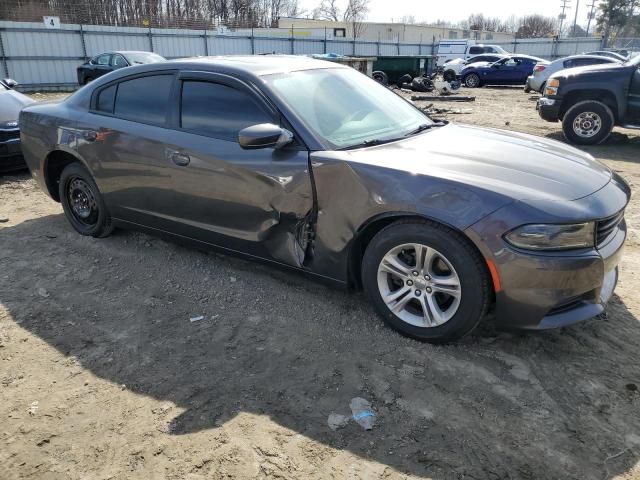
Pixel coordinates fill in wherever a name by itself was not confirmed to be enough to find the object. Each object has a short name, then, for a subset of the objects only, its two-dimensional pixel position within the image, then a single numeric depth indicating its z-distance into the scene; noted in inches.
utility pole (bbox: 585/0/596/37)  2596.0
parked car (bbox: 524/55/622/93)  665.0
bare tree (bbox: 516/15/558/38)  3019.2
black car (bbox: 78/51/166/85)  640.7
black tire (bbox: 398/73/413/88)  866.8
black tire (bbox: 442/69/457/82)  964.0
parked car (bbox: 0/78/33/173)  270.4
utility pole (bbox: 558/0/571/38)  2975.6
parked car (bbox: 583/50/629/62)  788.5
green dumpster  893.9
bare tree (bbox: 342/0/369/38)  2628.0
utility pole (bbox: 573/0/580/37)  2820.4
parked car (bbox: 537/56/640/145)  348.8
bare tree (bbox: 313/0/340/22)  2819.9
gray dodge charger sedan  108.1
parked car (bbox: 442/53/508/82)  1018.1
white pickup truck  1171.9
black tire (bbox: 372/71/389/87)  868.6
